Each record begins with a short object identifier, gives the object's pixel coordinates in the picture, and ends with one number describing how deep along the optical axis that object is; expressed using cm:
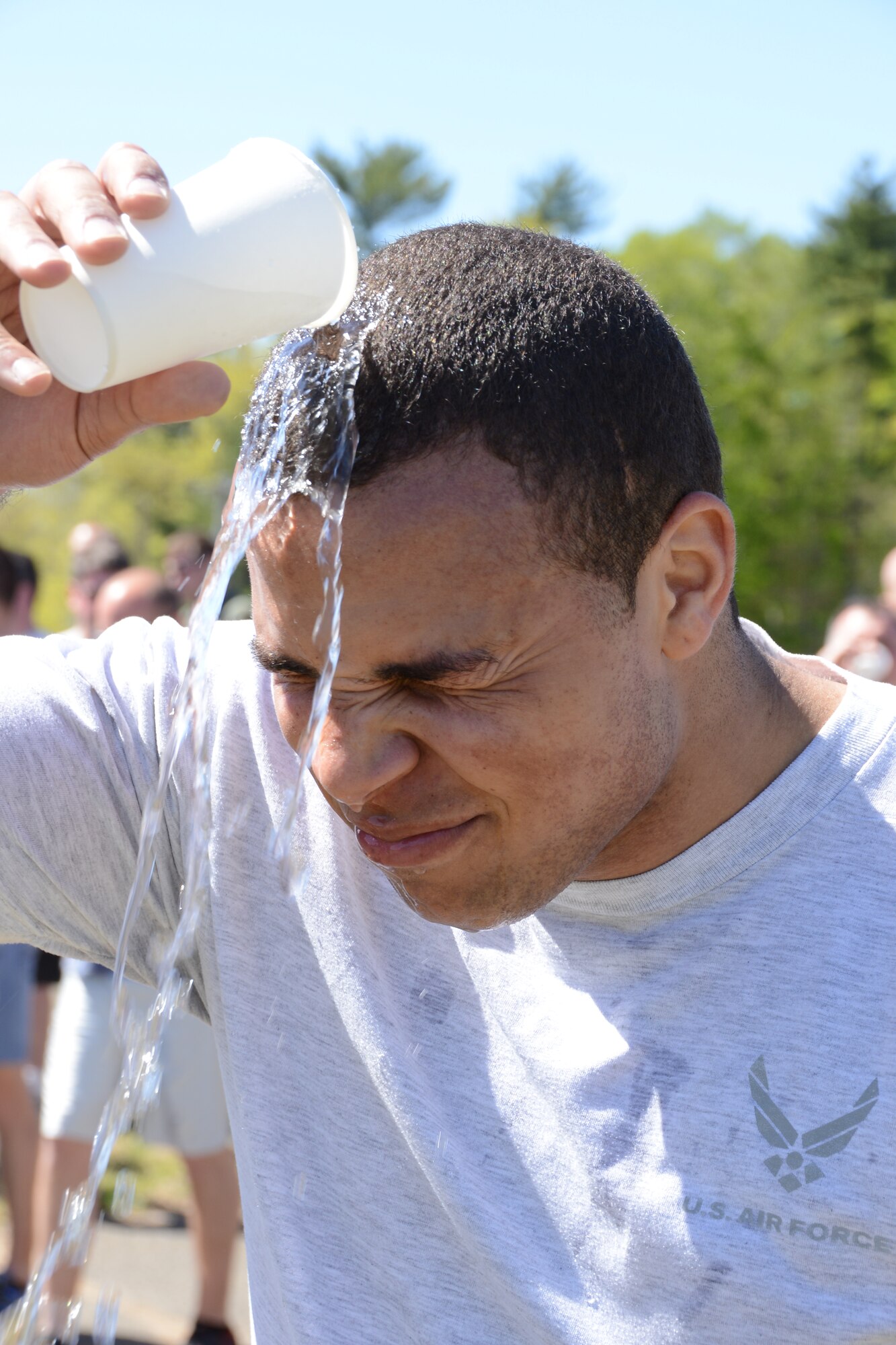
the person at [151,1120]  477
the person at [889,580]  709
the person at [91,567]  764
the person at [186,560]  604
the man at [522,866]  170
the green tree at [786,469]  3916
